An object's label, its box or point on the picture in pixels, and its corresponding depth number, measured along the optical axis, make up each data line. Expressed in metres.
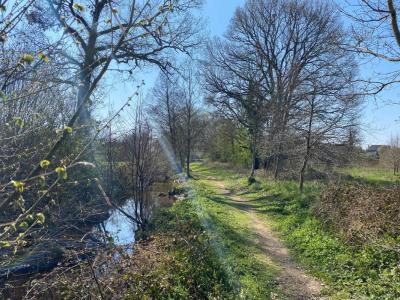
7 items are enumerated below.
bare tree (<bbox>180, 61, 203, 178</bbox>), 27.69
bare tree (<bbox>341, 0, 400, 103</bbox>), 7.50
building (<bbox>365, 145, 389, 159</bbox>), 48.23
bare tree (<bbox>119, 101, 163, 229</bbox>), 10.85
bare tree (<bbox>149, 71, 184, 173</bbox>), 29.30
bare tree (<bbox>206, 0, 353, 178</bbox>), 23.78
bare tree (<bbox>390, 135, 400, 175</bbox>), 24.53
